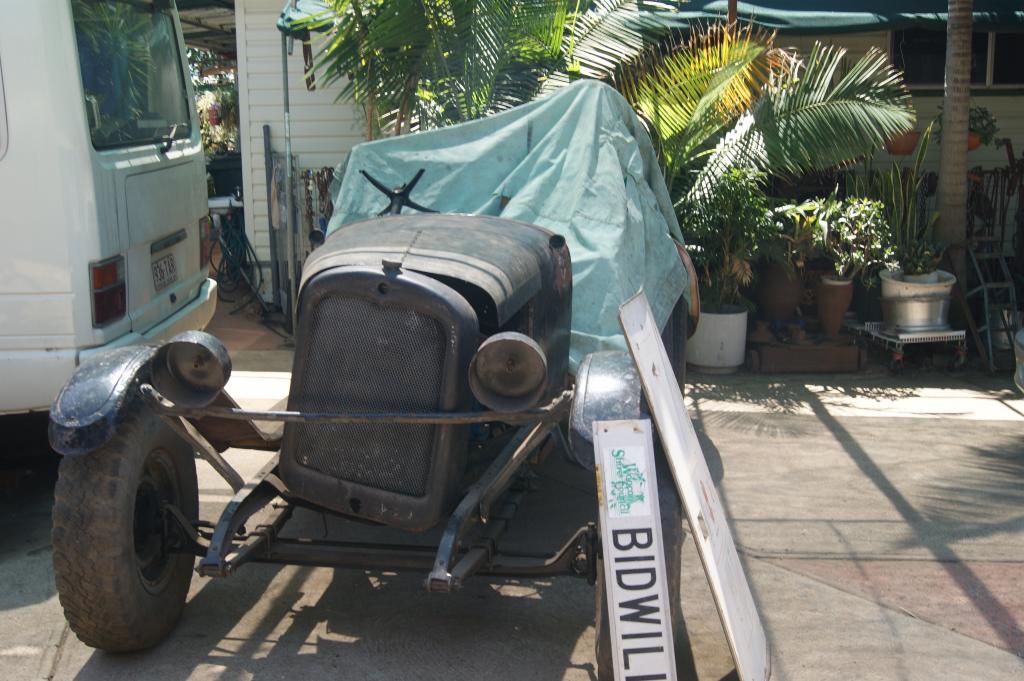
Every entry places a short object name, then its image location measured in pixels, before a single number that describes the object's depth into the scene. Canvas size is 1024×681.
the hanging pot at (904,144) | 9.48
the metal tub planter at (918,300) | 7.99
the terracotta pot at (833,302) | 8.30
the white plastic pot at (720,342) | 8.04
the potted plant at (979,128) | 9.59
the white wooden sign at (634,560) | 3.04
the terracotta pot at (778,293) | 8.52
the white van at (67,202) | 4.74
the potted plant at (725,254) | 7.73
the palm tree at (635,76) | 7.29
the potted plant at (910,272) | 8.01
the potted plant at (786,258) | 8.14
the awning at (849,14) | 8.62
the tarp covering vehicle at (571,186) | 5.09
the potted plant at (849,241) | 8.07
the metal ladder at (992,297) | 8.27
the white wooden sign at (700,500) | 3.09
